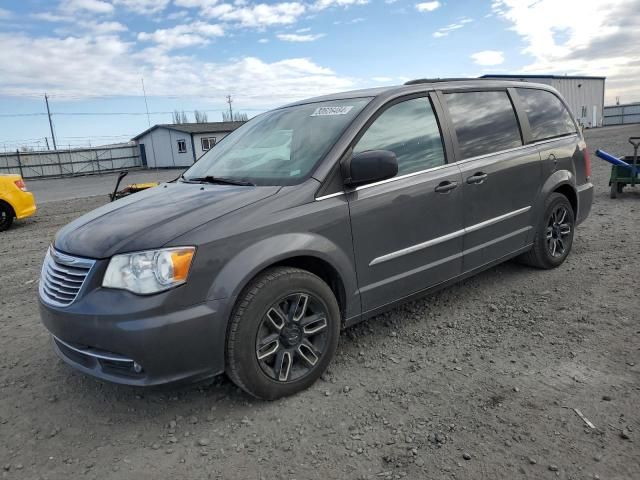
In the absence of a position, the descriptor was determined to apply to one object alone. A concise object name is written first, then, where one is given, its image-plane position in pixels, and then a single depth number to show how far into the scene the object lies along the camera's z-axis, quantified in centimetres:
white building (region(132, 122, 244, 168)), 3962
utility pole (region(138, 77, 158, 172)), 4364
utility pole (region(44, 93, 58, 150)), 6712
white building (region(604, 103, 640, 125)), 6012
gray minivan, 253
